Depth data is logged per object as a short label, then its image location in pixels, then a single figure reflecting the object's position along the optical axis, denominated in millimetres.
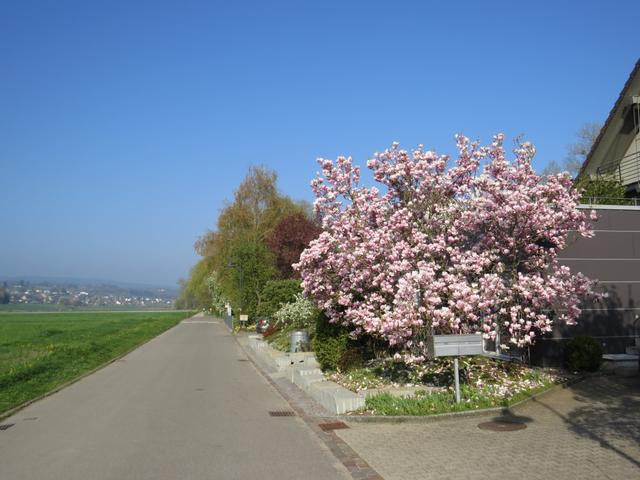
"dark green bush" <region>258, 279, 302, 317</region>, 37344
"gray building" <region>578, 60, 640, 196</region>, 21719
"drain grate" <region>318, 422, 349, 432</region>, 10049
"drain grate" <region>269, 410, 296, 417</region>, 11586
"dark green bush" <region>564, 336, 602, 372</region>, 13234
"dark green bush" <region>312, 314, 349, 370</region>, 15273
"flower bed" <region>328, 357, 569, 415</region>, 10562
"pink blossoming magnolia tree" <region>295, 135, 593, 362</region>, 12039
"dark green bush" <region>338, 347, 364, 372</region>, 15125
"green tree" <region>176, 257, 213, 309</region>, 68269
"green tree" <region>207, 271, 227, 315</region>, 61494
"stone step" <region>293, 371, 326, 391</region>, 14261
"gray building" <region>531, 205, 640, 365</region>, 14664
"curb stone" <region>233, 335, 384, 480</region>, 7484
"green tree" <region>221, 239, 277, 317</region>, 49875
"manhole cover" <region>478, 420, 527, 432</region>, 9094
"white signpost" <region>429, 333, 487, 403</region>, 10375
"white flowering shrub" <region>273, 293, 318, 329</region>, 24852
